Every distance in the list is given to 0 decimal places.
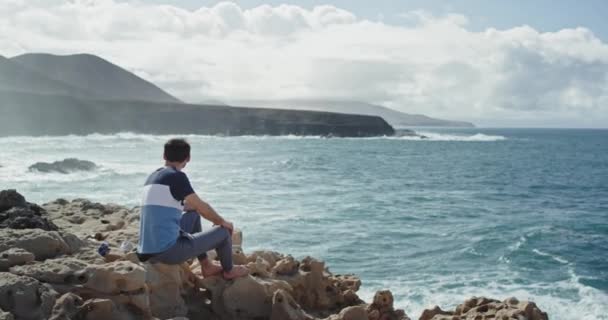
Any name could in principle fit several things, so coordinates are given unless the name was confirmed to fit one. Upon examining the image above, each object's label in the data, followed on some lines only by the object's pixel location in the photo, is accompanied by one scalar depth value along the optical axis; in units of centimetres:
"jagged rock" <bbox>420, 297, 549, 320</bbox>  768
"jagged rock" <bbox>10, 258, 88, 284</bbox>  616
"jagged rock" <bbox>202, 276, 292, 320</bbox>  739
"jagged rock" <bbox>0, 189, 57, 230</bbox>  837
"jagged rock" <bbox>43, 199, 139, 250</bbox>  911
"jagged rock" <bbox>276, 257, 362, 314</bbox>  862
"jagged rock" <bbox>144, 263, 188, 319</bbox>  684
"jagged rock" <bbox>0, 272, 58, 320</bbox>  556
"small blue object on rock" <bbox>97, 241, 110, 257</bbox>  718
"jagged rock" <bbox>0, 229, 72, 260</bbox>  677
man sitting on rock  638
